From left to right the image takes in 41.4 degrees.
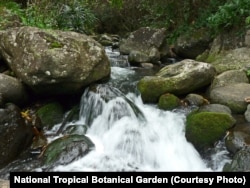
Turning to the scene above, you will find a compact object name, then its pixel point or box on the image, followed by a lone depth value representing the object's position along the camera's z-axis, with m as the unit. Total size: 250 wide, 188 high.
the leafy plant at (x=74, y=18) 9.89
